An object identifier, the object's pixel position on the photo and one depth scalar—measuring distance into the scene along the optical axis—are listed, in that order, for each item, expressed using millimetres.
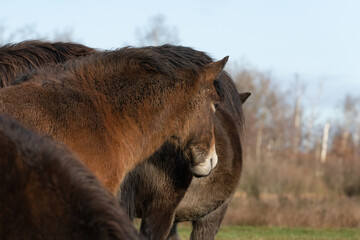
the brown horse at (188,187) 13172
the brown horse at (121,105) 9290
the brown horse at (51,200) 4325
